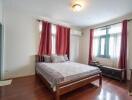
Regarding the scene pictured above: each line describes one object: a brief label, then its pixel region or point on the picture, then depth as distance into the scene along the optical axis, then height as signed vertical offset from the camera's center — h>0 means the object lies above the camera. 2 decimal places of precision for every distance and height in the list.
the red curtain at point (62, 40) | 4.52 +0.45
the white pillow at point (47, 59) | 3.80 -0.43
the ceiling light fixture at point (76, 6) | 2.65 +1.30
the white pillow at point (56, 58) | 3.87 -0.43
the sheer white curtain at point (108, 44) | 3.91 +0.23
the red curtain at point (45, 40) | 4.00 +0.40
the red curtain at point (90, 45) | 5.04 +0.20
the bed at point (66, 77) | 2.04 -0.75
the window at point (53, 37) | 4.40 +0.59
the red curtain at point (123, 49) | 3.53 +0.01
